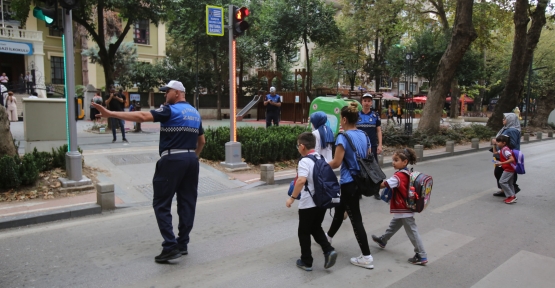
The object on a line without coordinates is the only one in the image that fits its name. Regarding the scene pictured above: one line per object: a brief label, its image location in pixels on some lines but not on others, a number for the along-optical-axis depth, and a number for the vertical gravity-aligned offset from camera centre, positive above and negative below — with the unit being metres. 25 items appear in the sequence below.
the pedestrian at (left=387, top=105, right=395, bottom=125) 30.73 -0.02
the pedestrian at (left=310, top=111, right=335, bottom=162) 5.49 -0.33
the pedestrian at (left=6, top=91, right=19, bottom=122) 18.26 +0.22
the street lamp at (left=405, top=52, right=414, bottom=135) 16.41 -0.49
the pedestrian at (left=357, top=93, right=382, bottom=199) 7.18 -0.24
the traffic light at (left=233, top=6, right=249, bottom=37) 9.26 +2.12
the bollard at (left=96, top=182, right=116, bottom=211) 6.42 -1.37
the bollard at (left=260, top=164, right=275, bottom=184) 8.75 -1.35
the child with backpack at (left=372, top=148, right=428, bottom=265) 4.44 -0.97
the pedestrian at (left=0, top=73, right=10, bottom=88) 24.48 +1.99
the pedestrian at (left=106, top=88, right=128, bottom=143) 12.55 +0.28
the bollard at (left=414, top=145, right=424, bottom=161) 13.21 -1.34
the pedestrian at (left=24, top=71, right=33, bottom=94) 25.98 +1.86
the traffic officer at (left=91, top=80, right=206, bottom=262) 4.27 -0.55
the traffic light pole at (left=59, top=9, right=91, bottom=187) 7.15 -0.06
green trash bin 9.60 +0.09
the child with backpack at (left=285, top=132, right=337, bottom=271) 3.95 -1.00
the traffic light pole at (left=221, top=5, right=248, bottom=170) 9.42 -0.44
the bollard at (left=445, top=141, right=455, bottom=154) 15.01 -1.33
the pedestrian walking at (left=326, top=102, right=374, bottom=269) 4.33 -0.65
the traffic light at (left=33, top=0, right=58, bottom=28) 6.95 +1.73
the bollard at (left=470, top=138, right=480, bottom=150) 16.75 -1.36
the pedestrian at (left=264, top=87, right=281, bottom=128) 13.02 +0.16
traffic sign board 9.34 +2.17
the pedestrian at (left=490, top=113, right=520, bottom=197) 7.64 -0.41
